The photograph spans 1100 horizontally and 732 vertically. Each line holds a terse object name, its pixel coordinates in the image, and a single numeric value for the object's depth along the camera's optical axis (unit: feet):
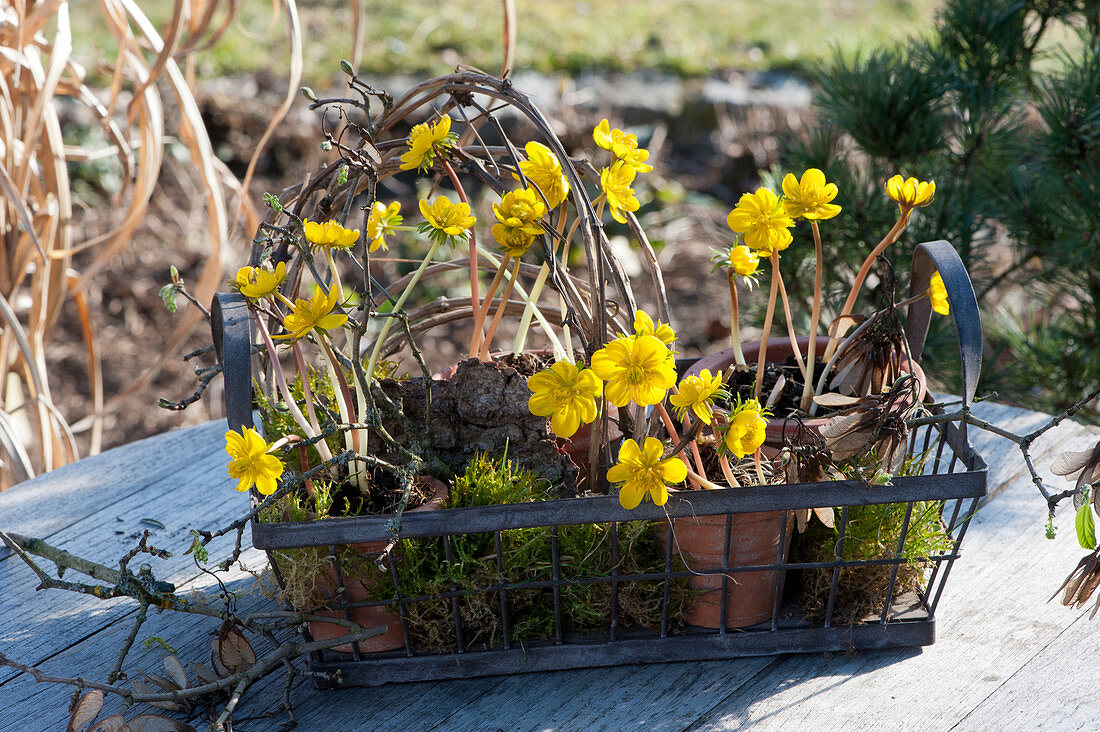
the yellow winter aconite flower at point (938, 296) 4.53
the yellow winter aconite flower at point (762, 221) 4.35
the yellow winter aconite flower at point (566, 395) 4.19
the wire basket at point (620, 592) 4.32
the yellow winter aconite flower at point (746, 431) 4.21
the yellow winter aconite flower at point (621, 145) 4.40
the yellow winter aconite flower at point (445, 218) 4.39
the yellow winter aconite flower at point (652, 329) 4.18
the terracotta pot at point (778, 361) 4.50
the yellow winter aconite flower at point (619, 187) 4.36
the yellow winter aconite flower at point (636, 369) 4.14
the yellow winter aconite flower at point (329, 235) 4.31
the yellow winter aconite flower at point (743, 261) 4.43
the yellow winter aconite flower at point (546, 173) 4.43
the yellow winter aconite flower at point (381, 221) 4.51
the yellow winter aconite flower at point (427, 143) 4.37
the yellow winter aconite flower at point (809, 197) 4.39
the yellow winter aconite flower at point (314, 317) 4.22
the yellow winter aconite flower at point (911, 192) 4.44
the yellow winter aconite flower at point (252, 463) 4.17
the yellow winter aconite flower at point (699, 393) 4.20
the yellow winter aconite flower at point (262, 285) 4.23
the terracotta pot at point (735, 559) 4.42
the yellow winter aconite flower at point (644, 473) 4.20
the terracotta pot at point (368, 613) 4.42
